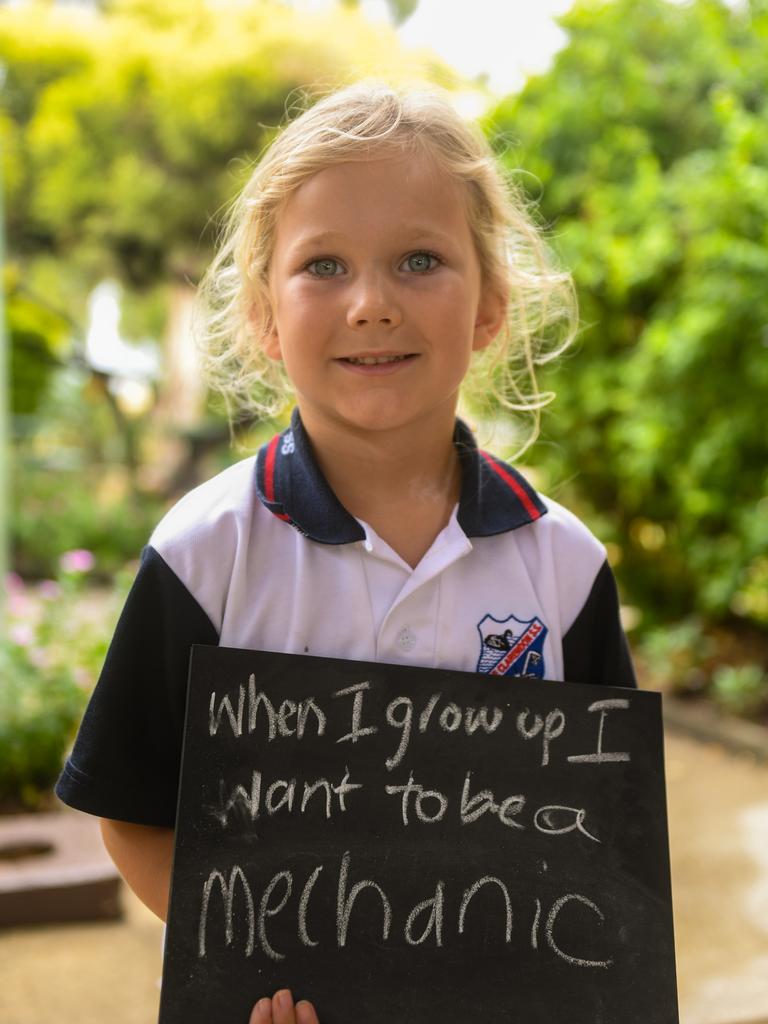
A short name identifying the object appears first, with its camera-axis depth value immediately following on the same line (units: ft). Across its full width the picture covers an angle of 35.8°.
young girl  4.77
